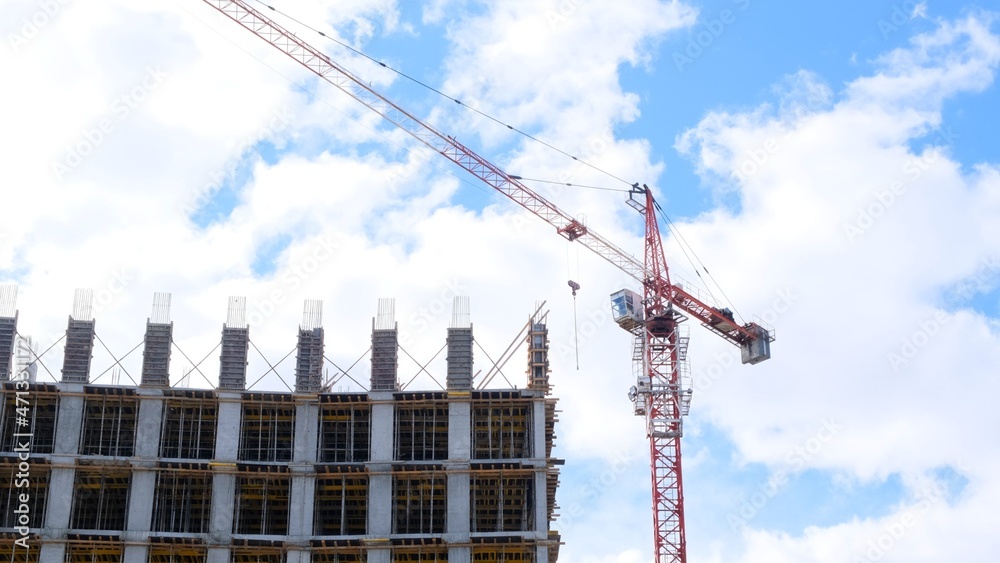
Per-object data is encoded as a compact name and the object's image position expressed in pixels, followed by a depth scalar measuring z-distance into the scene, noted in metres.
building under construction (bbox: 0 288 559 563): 56.94
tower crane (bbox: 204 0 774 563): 76.75
